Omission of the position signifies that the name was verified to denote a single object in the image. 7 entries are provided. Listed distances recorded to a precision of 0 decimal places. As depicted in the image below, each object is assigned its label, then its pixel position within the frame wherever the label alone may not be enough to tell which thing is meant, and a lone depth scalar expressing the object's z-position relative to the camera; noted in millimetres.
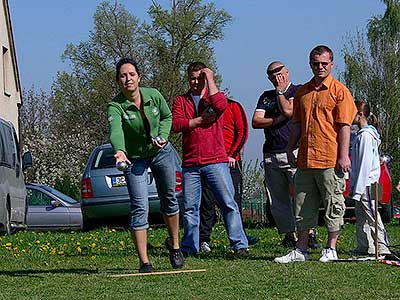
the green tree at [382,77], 58688
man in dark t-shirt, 10828
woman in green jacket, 8859
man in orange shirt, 9508
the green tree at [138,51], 43344
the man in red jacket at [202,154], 10258
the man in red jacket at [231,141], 11609
